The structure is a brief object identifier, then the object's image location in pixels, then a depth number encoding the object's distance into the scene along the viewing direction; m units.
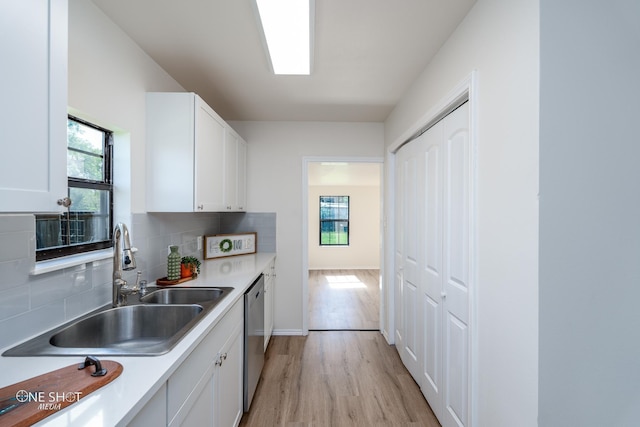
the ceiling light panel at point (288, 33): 1.41
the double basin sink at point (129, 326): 1.23
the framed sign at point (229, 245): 3.01
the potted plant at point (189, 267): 2.14
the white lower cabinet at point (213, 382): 1.04
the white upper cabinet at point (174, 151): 1.98
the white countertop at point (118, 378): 0.70
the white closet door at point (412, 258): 2.33
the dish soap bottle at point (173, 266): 2.03
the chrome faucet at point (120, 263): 1.49
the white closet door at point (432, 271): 1.93
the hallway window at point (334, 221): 7.61
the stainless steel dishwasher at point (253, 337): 1.96
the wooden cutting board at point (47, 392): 0.69
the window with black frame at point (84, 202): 1.34
